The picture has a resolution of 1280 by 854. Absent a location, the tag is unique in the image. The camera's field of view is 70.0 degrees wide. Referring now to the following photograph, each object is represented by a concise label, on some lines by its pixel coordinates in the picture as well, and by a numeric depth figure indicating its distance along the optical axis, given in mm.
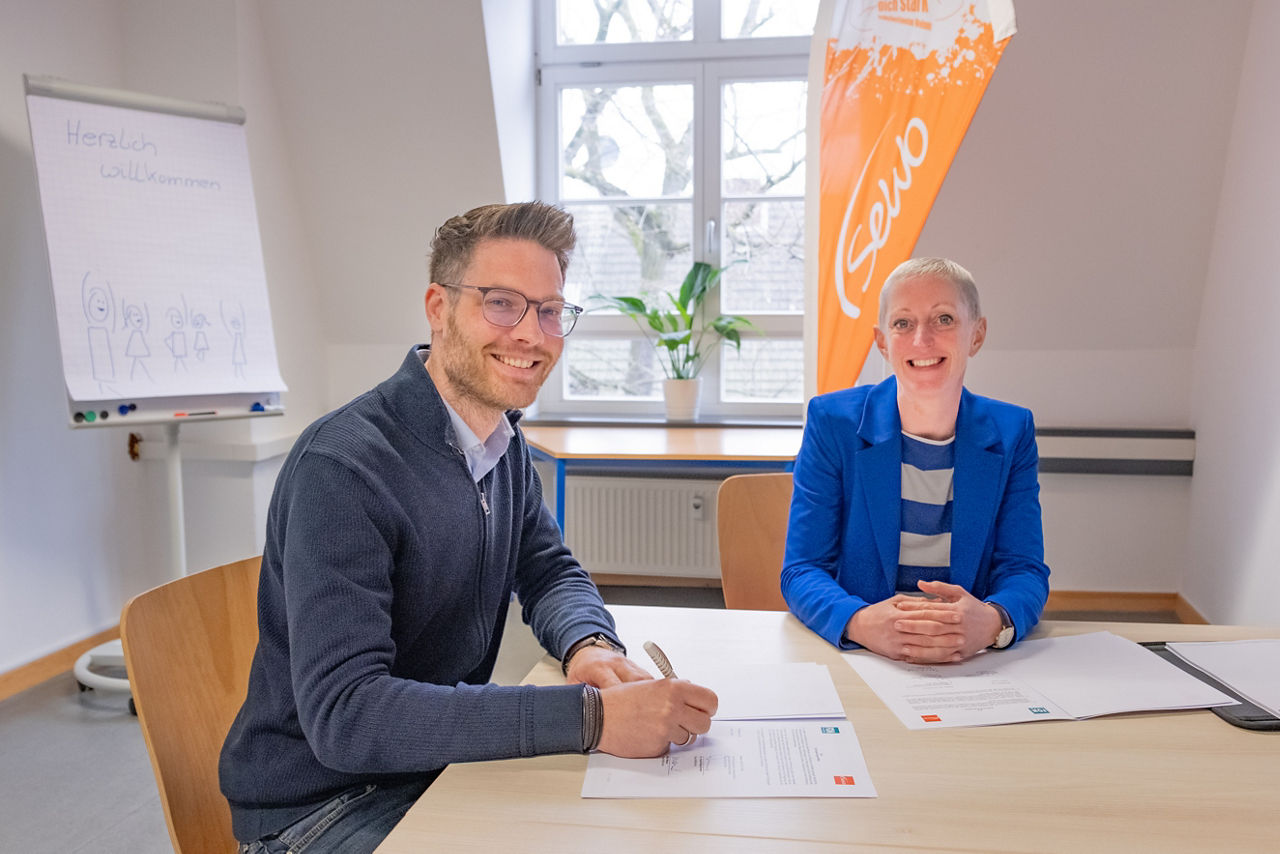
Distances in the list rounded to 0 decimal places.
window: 4148
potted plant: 4062
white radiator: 4098
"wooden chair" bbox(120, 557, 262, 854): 1080
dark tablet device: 1039
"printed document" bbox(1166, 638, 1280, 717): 1123
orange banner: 2047
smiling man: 963
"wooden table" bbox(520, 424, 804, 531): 3320
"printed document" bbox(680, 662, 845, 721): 1069
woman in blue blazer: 1521
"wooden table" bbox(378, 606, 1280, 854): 804
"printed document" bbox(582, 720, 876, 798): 890
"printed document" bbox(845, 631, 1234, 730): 1074
